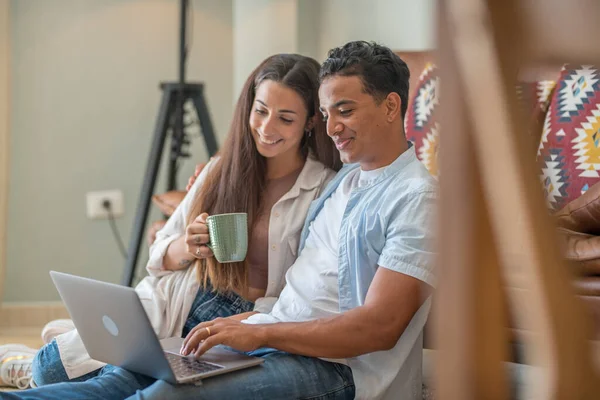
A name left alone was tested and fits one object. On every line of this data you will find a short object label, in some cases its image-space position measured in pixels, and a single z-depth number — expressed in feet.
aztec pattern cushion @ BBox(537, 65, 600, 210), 9.80
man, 8.44
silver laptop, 8.24
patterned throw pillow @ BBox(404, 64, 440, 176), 11.31
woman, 9.70
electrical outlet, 16.04
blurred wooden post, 3.85
